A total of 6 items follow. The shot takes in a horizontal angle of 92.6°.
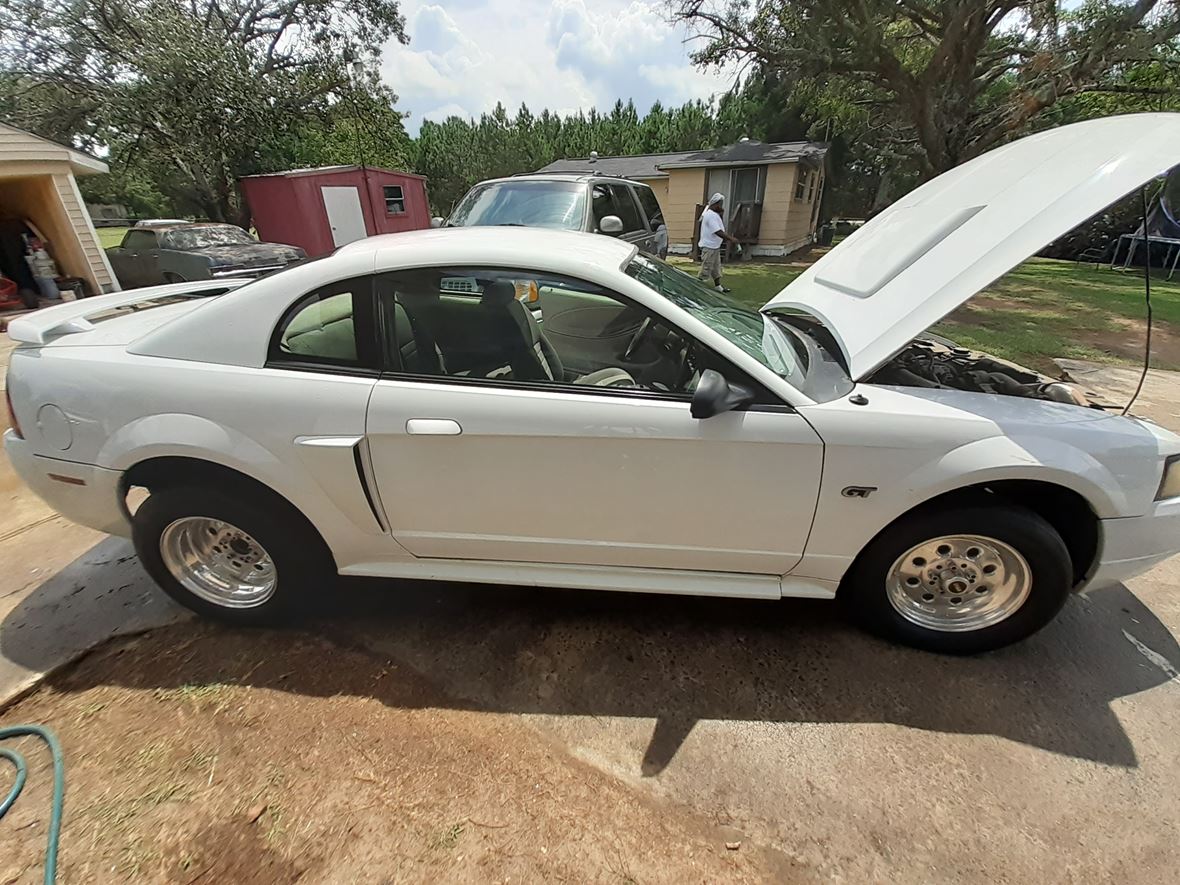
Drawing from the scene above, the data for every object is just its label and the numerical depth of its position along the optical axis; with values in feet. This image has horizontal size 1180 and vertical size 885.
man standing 31.50
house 58.44
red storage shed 47.91
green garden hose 5.34
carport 30.09
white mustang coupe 6.47
